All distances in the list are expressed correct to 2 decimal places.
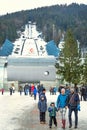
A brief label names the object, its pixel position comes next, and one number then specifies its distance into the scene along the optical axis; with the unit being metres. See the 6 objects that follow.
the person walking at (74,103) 9.95
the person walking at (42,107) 11.10
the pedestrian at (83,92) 21.18
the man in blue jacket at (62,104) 9.97
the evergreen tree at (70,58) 38.65
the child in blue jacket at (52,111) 10.19
